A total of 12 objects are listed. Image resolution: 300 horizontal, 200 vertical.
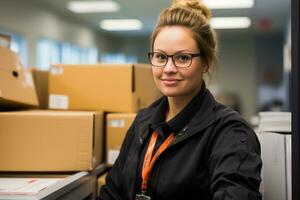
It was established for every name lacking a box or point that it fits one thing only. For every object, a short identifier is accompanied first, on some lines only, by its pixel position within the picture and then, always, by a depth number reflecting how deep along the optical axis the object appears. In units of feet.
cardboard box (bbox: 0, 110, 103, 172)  4.71
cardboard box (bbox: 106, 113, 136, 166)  5.70
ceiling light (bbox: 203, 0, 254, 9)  17.93
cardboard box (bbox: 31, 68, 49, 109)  6.68
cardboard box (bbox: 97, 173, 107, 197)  5.25
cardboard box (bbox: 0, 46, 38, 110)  5.02
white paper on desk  3.68
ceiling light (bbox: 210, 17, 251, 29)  22.74
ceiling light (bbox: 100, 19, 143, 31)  24.28
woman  3.35
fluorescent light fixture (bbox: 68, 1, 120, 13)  19.11
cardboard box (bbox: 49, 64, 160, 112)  5.94
